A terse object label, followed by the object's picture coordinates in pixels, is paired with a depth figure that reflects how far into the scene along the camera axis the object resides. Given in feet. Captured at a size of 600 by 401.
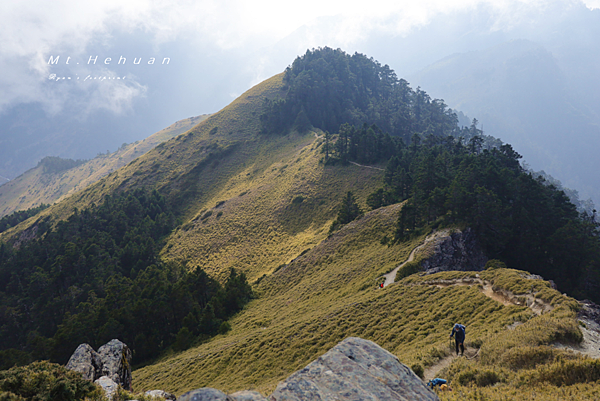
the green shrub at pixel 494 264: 122.01
